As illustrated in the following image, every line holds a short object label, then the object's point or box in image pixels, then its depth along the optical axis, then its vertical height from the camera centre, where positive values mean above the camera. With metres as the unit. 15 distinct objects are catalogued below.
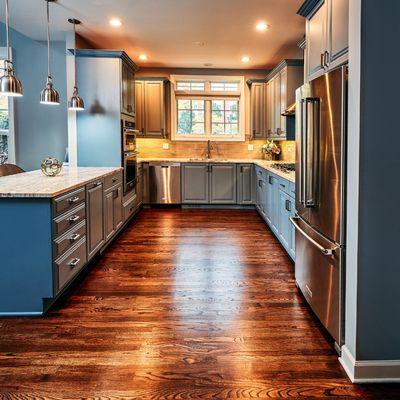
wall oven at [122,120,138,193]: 5.73 +0.17
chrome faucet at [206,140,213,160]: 8.18 +0.31
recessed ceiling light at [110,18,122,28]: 4.97 +1.72
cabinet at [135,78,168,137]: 7.69 +1.10
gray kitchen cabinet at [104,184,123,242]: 4.55 -0.51
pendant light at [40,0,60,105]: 4.13 +0.70
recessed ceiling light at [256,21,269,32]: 5.05 +1.71
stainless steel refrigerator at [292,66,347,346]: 2.27 -0.15
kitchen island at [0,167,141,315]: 2.81 -0.53
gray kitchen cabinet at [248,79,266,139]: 7.63 +1.06
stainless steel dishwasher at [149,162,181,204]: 7.61 -0.30
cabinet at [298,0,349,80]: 2.76 +0.97
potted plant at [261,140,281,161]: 7.48 +0.28
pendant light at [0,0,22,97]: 3.27 +0.65
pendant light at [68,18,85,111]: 4.83 +0.73
